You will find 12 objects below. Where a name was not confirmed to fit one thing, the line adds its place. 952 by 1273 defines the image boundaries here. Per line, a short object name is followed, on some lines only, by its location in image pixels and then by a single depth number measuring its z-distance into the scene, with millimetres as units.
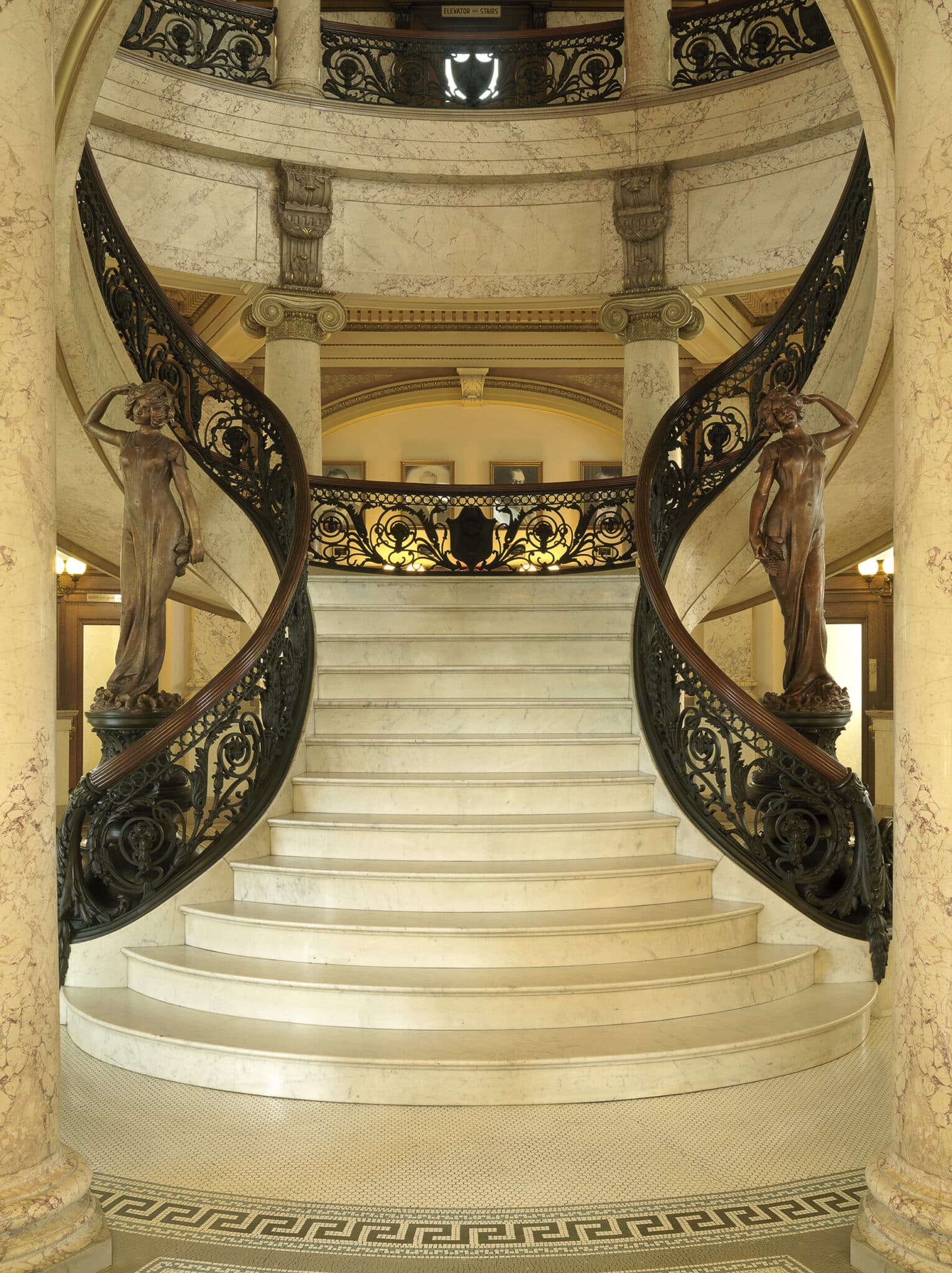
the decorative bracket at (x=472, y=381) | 13867
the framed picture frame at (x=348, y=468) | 14484
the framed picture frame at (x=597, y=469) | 14594
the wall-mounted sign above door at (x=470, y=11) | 10898
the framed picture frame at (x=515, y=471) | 14586
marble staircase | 4164
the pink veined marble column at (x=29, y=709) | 2848
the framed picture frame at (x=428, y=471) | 14562
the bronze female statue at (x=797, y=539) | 5711
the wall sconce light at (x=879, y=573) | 11094
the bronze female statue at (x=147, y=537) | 5629
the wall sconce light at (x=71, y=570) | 11305
